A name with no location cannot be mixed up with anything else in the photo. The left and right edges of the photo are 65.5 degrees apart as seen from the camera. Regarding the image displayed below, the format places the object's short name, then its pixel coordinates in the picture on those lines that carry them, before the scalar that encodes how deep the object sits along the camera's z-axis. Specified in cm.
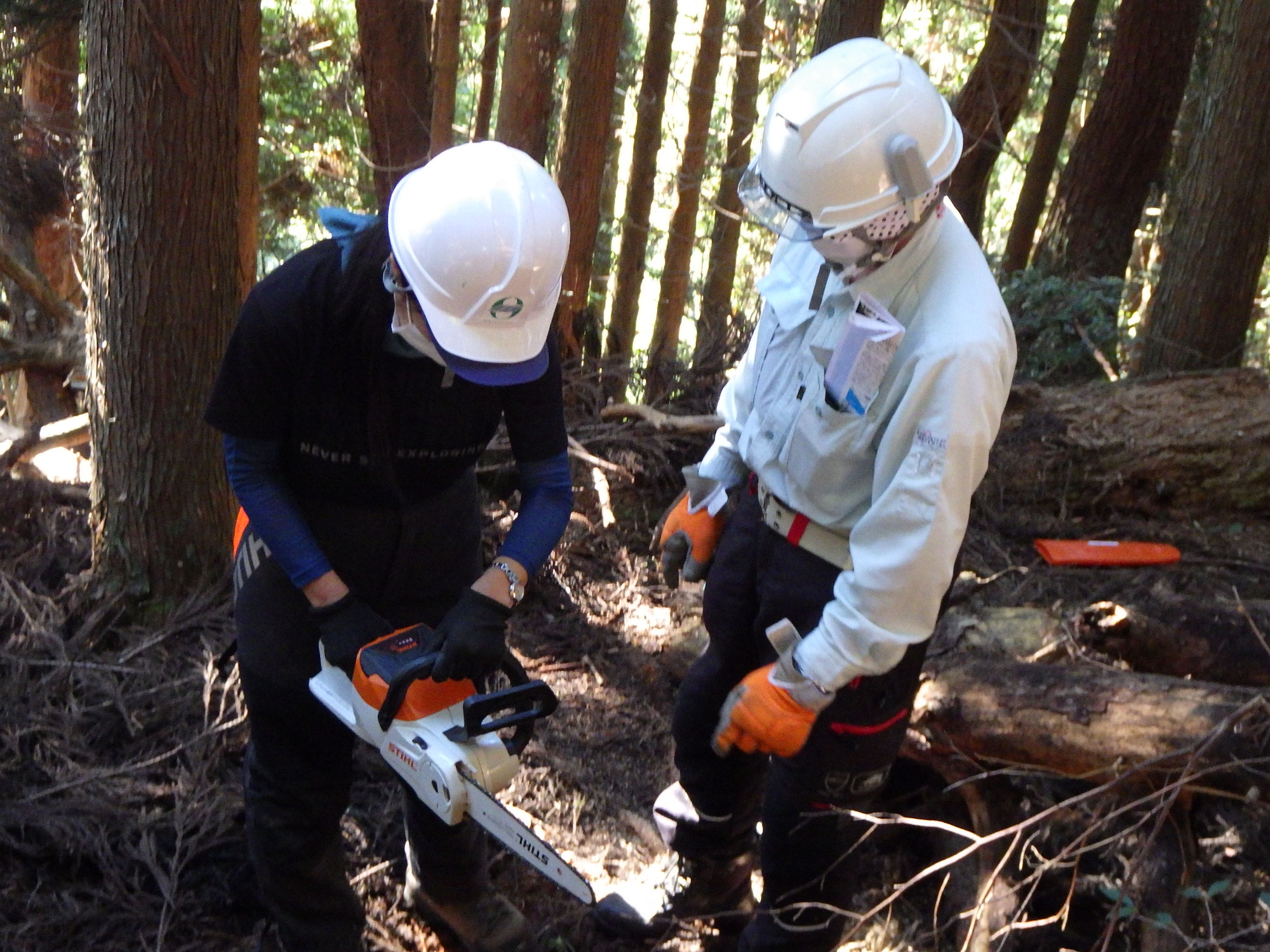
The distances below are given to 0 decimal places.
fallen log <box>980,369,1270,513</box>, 451
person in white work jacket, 186
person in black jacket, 186
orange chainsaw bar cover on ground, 405
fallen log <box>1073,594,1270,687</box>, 296
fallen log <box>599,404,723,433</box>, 457
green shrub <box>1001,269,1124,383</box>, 645
